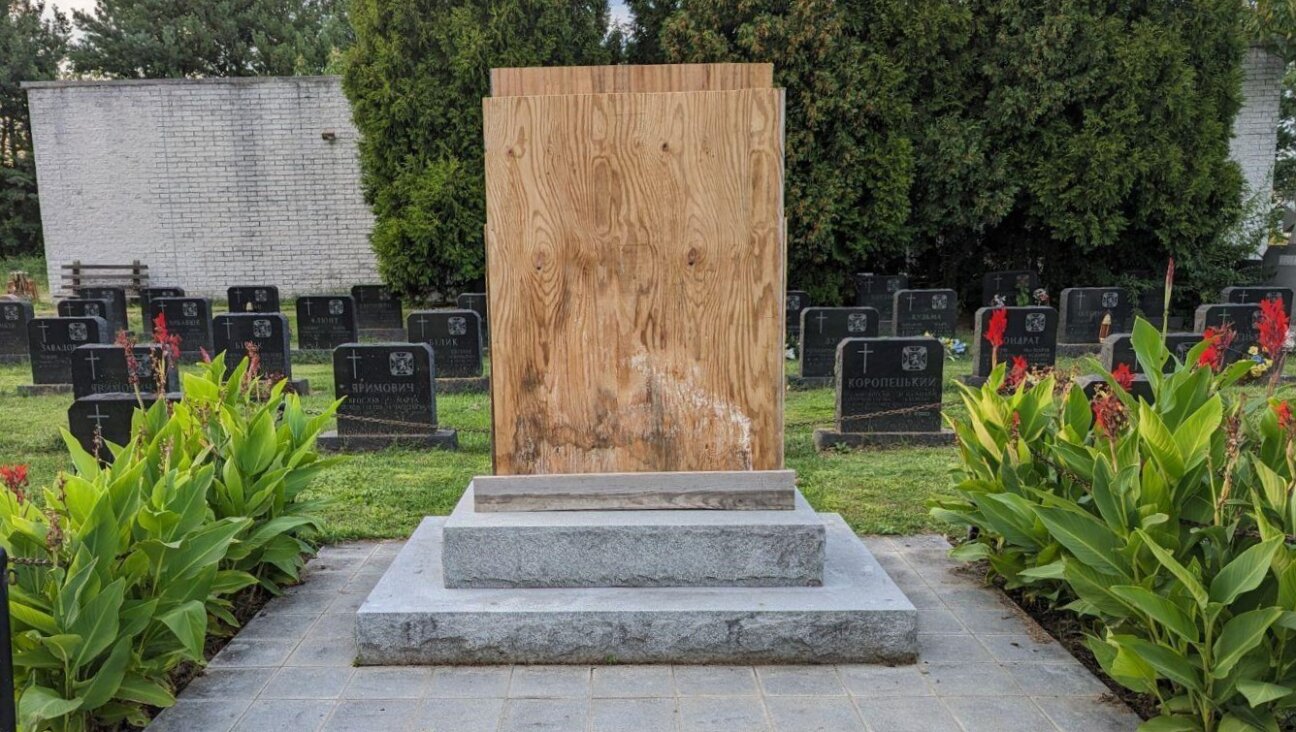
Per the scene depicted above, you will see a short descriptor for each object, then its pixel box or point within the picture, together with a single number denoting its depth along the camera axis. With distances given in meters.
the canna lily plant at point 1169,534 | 2.53
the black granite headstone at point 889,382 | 7.72
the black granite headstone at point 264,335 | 10.09
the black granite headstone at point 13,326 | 12.39
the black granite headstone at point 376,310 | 14.70
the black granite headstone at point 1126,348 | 8.63
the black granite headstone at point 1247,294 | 13.04
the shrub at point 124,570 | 2.61
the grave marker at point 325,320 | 12.84
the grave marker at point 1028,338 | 10.32
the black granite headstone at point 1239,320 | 11.04
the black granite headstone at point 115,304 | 14.22
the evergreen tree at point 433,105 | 14.89
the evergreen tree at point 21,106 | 29.56
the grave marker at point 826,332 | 10.52
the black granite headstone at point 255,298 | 14.76
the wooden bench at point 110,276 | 19.48
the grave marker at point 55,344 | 10.38
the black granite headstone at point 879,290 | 14.86
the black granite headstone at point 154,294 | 16.03
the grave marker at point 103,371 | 8.25
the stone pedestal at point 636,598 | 3.20
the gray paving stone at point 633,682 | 3.02
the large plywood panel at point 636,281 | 3.23
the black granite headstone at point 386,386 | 7.80
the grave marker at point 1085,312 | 13.18
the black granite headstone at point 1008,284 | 15.16
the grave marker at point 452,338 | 10.51
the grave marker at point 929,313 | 12.92
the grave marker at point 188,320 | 12.76
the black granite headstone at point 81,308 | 12.85
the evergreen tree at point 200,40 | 29.84
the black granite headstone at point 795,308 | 12.74
